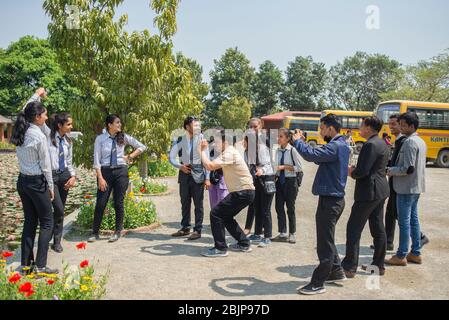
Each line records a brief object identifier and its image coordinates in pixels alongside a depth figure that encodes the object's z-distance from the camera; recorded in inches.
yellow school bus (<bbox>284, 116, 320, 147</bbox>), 1626.5
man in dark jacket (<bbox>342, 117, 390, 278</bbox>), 196.4
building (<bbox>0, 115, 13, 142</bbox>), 1496.3
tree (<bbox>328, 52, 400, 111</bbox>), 2967.5
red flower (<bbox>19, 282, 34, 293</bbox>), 135.0
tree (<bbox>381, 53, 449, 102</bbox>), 1688.7
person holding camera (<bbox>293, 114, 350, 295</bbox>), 180.5
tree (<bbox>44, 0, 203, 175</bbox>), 277.4
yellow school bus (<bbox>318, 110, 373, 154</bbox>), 1344.7
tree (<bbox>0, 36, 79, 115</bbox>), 1534.2
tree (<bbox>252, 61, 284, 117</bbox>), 2854.3
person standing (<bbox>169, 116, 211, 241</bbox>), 277.7
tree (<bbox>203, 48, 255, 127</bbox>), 2596.0
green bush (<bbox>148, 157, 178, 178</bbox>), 639.1
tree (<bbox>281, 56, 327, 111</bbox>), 2972.4
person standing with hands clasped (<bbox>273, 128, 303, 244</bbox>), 269.3
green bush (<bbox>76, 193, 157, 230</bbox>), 287.7
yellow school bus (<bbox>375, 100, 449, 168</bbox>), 895.1
